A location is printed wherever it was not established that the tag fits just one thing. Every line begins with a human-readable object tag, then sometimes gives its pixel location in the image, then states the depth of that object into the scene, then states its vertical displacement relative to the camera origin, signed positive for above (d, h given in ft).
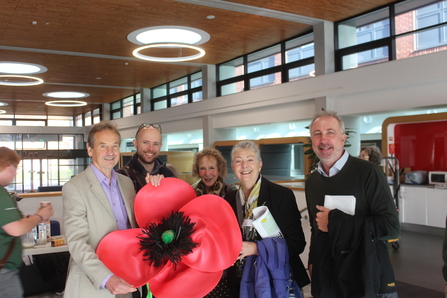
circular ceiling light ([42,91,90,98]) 53.57 +8.50
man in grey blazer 5.81 -1.03
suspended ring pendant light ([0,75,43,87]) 41.39 +8.24
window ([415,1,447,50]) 22.58 +7.58
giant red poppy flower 4.81 -1.28
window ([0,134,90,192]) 68.85 -2.20
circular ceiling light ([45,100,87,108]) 55.99 +7.72
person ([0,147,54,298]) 7.63 -1.74
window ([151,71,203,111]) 44.78 +7.52
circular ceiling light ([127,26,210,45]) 27.25 +8.79
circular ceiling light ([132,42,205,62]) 28.07 +7.84
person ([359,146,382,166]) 19.83 -0.39
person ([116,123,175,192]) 9.05 -0.05
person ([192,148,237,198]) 9.75 -0.61
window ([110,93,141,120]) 58.29 +7.40
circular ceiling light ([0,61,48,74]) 35.83 +8.52
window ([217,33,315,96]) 31.40 +7.69
